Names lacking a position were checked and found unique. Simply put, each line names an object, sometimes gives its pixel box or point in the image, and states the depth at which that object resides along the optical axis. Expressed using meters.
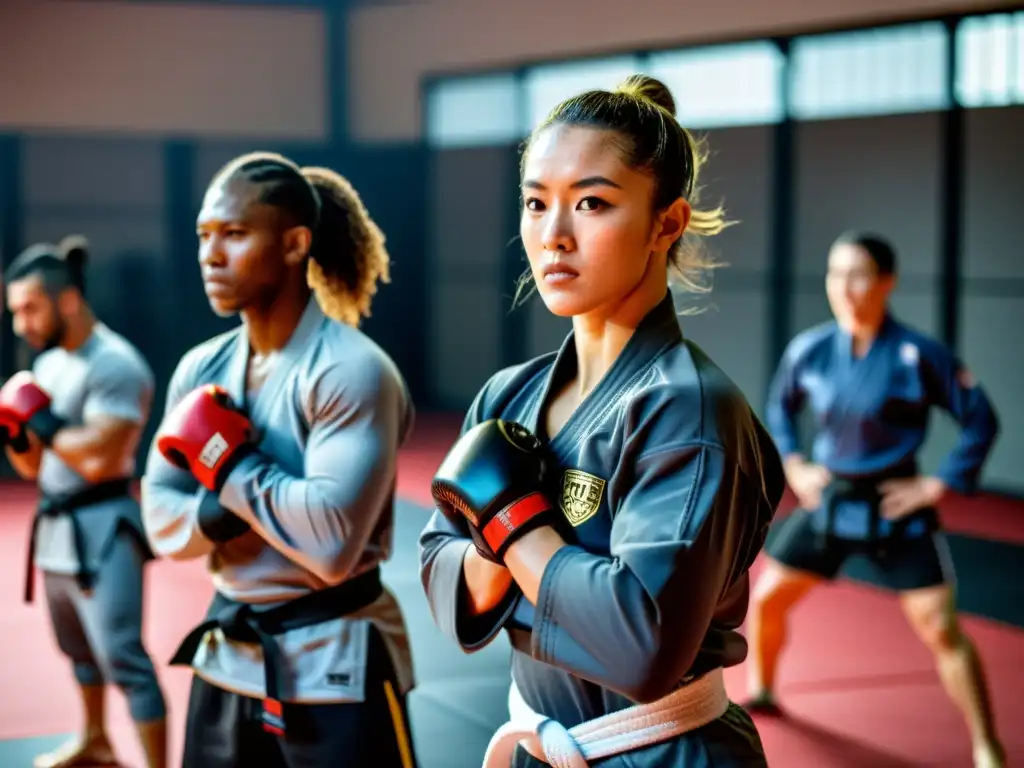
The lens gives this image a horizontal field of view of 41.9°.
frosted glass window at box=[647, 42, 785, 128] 10.23
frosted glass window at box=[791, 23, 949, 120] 9.30
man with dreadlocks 2.63
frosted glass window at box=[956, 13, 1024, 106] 8.79
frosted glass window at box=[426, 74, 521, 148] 12.52
